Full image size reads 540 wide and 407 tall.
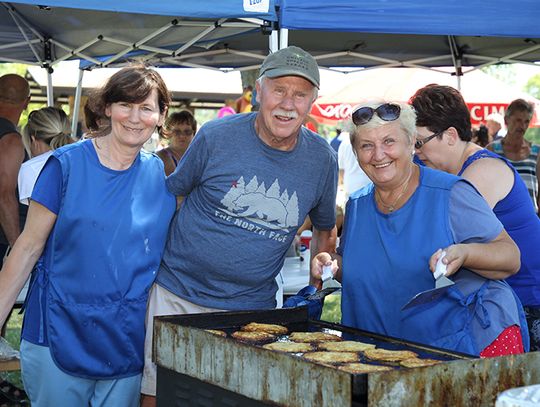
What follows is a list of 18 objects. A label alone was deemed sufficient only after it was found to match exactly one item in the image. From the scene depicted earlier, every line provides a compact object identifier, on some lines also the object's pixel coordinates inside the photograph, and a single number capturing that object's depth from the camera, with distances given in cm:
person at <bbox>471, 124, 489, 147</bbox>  923
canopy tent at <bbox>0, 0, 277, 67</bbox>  419
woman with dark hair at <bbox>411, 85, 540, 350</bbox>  316
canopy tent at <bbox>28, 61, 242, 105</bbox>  1406
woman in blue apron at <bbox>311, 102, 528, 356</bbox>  268
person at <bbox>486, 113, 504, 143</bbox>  1196
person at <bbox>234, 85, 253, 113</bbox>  847
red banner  1339
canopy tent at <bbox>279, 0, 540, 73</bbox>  429
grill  194
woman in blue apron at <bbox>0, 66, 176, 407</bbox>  288
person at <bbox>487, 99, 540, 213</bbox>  732
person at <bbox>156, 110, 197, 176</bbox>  675
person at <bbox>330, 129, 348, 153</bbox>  1194
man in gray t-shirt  303
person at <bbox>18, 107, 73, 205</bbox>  504
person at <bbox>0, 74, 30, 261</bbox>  525
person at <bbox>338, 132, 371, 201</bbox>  973
